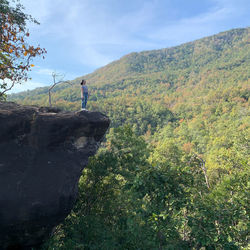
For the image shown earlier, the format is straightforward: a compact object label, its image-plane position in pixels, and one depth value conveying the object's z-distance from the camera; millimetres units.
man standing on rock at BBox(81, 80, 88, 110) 8213
